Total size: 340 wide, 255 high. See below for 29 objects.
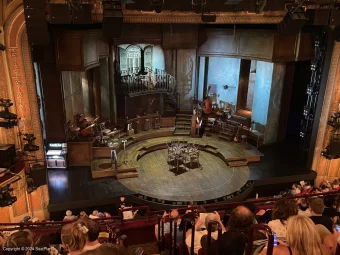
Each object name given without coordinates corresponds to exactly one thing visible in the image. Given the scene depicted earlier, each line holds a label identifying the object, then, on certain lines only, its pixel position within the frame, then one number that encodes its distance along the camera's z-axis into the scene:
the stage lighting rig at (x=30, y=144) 8.37
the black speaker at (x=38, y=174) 8.70
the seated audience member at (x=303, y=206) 5.19
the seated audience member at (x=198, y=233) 3.84
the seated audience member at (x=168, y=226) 4.86
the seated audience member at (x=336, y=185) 8.94
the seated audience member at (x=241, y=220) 3.61
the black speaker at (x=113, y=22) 8.47
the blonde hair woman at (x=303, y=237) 2.57
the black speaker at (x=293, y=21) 8.67
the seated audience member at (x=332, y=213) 4.56
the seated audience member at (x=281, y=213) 4.01
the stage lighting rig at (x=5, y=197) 7.40
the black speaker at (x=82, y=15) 8.07
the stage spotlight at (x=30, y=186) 8.67
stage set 10.69
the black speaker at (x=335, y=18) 9.01
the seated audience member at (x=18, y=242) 3.10
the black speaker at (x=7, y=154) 7.76
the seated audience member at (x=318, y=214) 3.91
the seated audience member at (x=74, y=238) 3.23
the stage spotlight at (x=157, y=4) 8.16
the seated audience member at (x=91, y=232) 3.45
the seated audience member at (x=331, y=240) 3.16
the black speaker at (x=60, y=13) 7.79
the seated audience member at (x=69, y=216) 7.50
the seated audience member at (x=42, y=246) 3.82
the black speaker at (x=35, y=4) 7.36
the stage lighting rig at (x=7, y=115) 7.66
